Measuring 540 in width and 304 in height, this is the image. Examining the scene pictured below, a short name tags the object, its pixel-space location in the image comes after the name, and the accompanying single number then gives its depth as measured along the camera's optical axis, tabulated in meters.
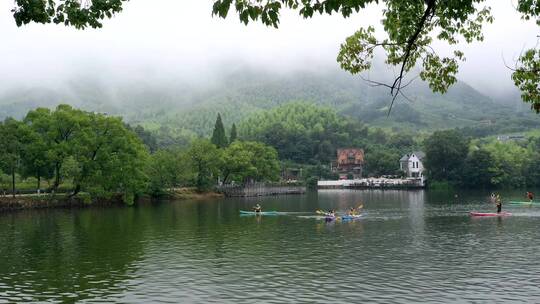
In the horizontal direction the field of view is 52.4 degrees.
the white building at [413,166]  197.66
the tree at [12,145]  79.19
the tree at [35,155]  81.19
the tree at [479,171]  164.62
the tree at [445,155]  169.12
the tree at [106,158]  84.31
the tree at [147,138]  195.50
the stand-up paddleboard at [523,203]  90.24
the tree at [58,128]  82.75
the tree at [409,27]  13.86
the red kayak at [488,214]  69.50
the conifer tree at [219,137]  154.88
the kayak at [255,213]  74.97
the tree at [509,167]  164.12
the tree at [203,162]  122.19
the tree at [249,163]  130.75
